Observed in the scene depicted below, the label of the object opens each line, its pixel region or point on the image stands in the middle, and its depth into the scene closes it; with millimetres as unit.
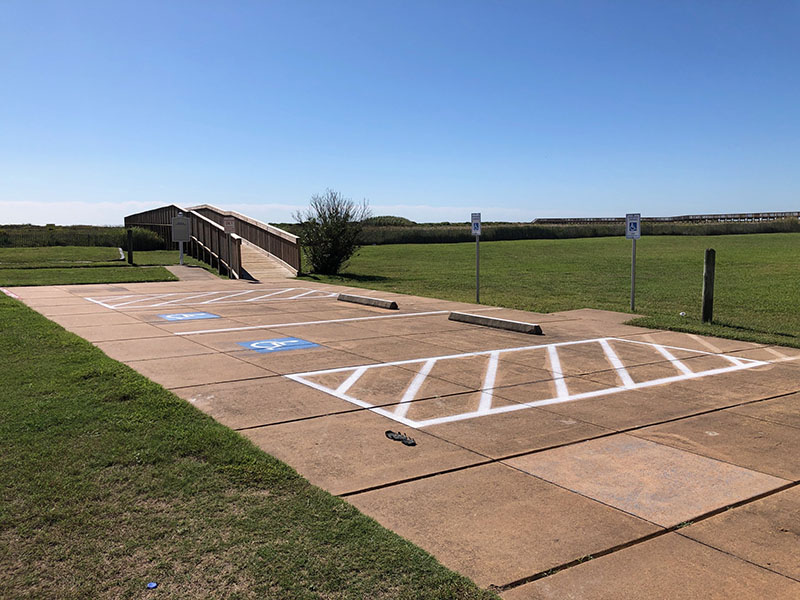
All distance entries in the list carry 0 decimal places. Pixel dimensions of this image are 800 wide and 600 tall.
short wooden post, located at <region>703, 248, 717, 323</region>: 13164
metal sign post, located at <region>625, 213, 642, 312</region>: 14977
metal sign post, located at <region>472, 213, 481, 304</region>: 17416
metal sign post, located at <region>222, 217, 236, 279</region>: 26078
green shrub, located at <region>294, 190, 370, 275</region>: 26672
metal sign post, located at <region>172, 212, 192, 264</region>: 28500
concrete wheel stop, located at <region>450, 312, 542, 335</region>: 11960
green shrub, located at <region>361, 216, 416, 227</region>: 58741
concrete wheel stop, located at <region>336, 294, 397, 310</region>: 15523
